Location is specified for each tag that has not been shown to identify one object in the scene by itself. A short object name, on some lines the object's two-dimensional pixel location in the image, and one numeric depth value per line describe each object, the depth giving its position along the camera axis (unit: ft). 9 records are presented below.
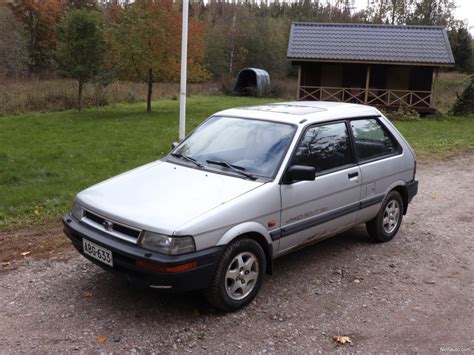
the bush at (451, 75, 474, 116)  77.92
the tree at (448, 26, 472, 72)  160.76
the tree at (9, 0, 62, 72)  165.27
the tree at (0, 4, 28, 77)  128.06
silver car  12.21
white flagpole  32.20
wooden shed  80.02
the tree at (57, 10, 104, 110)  74.23
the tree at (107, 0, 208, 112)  71.70
